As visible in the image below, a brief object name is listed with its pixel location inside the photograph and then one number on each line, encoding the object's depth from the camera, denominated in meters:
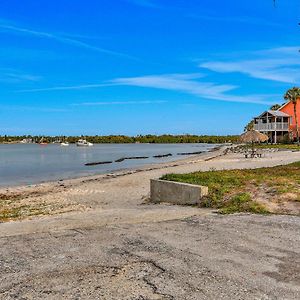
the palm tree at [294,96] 59.42
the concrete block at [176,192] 10.05
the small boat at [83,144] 137.19
